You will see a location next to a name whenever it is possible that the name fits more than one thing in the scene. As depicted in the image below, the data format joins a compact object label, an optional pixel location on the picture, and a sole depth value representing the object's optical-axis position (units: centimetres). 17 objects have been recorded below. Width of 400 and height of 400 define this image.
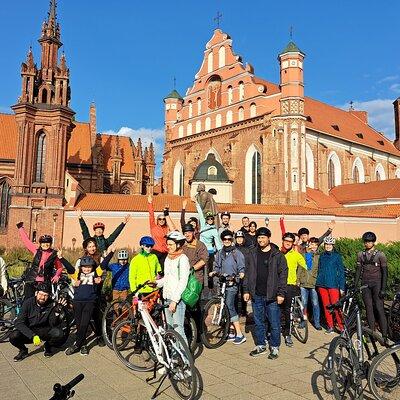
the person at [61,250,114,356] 634
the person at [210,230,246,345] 696
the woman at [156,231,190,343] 518
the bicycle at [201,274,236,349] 677
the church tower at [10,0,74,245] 2616
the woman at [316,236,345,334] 802
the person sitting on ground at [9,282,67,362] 590
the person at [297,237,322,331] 829
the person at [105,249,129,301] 735
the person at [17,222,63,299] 698
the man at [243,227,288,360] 610
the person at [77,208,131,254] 755
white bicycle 451
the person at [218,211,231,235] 885
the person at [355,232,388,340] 687
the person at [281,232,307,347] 719
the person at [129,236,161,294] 617
